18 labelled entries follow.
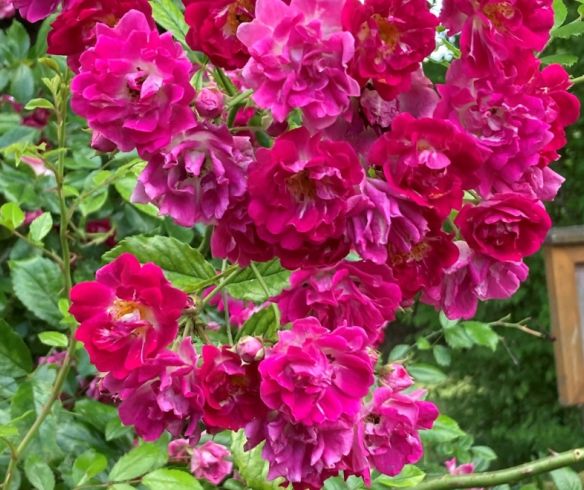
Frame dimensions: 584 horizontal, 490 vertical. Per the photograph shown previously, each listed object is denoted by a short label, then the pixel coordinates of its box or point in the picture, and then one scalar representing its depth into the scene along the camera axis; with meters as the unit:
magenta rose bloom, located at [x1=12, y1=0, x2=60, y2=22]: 0.75
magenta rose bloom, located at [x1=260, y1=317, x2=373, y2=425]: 0.68
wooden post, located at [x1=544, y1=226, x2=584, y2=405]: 1.02
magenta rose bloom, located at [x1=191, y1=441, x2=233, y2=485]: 1.40
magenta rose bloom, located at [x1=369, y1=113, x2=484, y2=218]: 0.64
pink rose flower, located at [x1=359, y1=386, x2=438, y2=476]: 0.80
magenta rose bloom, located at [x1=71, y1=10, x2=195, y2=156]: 0.65
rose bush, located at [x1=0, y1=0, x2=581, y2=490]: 0.64
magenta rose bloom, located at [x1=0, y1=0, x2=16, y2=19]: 1.84
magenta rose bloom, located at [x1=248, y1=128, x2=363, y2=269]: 0.64
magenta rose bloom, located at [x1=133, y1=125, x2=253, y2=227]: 0.67
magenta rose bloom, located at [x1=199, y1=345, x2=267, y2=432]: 0.72
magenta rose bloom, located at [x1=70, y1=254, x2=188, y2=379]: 0.70
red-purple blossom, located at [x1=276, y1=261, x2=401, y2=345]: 0.70
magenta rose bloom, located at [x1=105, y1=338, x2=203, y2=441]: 0.72
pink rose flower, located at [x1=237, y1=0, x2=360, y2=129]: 0.63
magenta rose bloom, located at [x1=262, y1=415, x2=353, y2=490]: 0.71
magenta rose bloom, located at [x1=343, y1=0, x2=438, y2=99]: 0.63
